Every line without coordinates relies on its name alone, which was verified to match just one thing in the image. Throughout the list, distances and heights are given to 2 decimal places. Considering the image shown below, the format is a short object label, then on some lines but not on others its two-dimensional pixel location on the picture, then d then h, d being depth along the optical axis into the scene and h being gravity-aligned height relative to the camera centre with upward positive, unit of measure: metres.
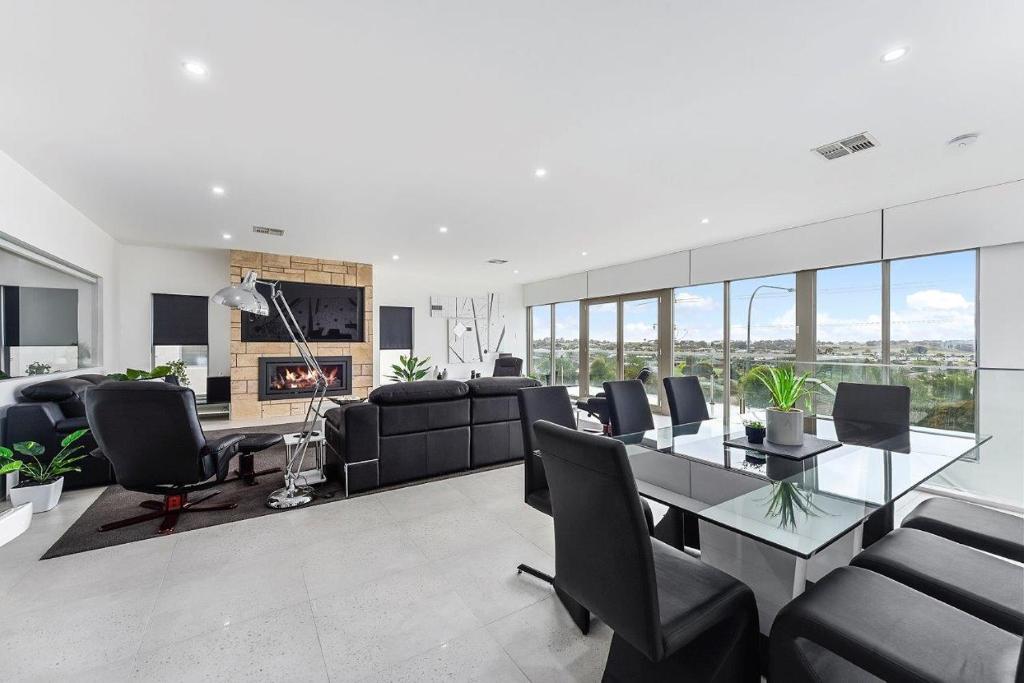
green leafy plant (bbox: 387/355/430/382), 7.90 -0.56
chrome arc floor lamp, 3.12 -0.32
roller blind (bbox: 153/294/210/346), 6.52 +0.30
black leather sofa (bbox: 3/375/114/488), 3.30 -0.64
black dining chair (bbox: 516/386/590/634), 1.94 -0.50
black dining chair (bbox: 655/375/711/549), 3.26 -0.45
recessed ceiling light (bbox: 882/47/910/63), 1.96 +1.32
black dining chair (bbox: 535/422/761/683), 1.12 -0.74
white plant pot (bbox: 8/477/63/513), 3.02 -1.11
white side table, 3.60 -1.06
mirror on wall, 3.57 +0.19
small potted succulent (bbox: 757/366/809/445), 2.28 -0.38
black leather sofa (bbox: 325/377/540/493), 3.41 -0.77
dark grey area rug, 2.62 -1.22
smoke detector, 2.80 +1.32
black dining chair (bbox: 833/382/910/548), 2.90 -0.44
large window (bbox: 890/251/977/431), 3.42 +0.08
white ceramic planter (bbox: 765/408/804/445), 2.27 -0.46
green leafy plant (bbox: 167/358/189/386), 6.47 -0.46
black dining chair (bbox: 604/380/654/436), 3.01 -0.47
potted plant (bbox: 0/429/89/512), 3.02 -1.00
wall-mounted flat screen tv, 6.80 +0.40
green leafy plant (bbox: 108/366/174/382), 4.18 -0.35
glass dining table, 1.36 -0.56
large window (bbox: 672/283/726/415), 6.19 +0.14
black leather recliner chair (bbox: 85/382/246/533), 2.56 -0.60
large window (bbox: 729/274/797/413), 5.31 +0.18
